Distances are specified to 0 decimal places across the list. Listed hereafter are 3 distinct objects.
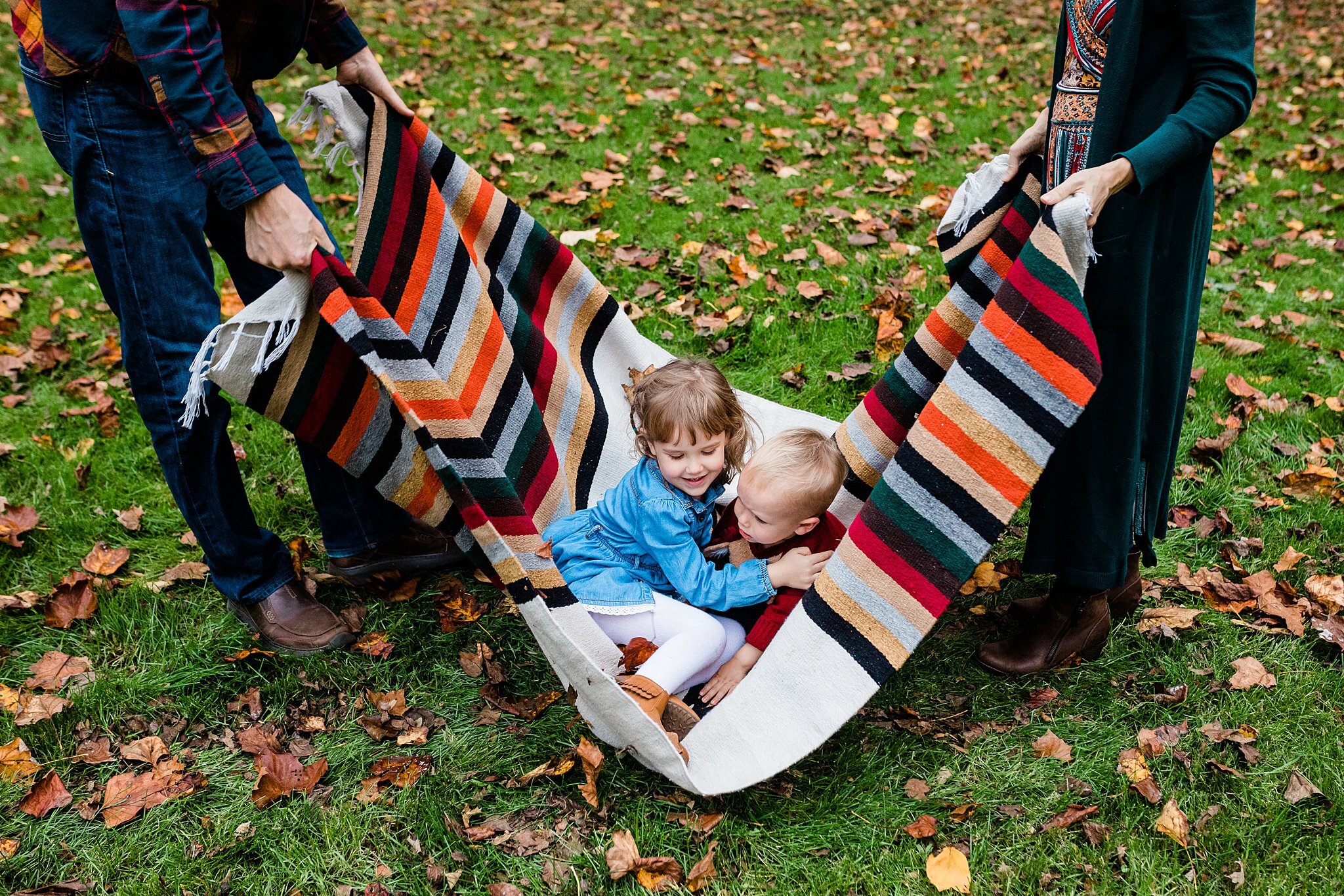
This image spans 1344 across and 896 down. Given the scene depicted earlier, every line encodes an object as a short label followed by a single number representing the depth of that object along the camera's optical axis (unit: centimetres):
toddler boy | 252
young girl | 256
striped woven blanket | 200
